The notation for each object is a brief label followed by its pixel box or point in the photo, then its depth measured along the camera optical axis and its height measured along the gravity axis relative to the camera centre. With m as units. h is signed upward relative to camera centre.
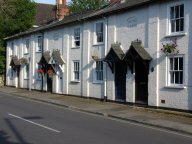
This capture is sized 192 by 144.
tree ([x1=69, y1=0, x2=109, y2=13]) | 69.19 +10.88
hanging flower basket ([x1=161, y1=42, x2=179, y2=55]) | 20.42 +1.08
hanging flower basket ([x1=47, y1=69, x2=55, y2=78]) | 34.06 -0.22
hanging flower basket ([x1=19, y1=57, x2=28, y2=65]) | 41.25 +0.89
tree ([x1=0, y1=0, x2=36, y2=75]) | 48.97 +5.76
